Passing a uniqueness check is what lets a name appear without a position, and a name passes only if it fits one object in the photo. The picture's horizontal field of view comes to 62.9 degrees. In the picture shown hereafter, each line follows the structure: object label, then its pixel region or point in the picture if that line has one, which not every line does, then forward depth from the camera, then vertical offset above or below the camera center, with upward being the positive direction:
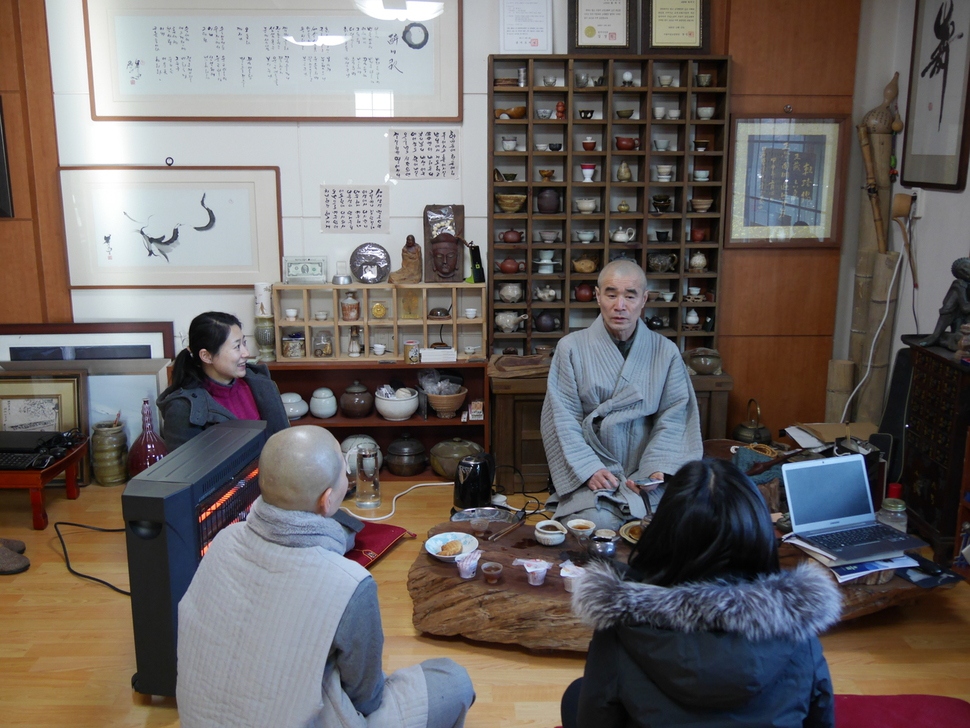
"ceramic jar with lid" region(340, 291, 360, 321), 4.41 -0.48
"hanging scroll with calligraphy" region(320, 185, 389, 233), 4.39 +0.06
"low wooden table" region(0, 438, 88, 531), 3.69 -1.20
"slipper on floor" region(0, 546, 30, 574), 3.34 -1.43
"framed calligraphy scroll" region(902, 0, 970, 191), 3.66 +0.57
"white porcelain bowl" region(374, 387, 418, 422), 4.32 -1.01
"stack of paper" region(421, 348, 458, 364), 4.34 -0.73
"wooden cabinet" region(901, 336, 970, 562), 3.21 -0.93
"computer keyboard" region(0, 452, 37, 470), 3.70 -1.11
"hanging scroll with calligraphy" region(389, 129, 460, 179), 4.34 +0.36
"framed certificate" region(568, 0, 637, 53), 4.20 +1.01
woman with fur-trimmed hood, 1.36 -0.68
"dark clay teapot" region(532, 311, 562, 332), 4.46 -0.57
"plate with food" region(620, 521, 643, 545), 2.91 -1.15
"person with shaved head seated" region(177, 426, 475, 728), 1.58 -0.79
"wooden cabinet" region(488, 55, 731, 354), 4.26 +0.20
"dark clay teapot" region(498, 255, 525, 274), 4.43 -0.25
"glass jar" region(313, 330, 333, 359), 4.43 -0.70
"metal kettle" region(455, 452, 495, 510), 3.64 -1.19
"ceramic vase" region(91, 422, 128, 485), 4.29 -1.24
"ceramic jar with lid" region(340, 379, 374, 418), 4.38 -0.99
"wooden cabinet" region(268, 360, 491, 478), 4.34 -0.96
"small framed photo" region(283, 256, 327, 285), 4.39 -0.27
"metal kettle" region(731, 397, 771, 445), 4.30 -1.14
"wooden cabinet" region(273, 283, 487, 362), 4.38 -0.55
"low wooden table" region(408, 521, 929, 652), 2.66 -1.30
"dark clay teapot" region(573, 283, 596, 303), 4.47 -0.40
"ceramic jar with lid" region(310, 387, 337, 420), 4.38 -1.00
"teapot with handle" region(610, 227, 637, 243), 4.42 -0.08
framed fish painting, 4.32 -0.04
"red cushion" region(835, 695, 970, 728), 2.29 -1.43
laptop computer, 2.85 -1.07
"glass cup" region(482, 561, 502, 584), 2.72 -1.19
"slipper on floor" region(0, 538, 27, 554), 3.53 -1.43
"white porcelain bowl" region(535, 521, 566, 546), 2.94 -1.15
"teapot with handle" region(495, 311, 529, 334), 4.45 -0.55
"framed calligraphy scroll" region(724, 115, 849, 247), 4.34 +0.21
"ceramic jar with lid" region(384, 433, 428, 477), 4.38 -1.29
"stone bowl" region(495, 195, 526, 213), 4.34 +0.09
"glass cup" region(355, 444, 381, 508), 4.07 -1.33
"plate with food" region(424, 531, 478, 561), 2.86 -1.18
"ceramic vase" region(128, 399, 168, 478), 4.26 -1.22
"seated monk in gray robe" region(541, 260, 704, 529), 3.26 -0.77
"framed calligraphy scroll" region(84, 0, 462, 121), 4.18 +0.84
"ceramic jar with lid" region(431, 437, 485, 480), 4.27 -1.24
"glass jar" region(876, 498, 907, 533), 3.22 -1.18
